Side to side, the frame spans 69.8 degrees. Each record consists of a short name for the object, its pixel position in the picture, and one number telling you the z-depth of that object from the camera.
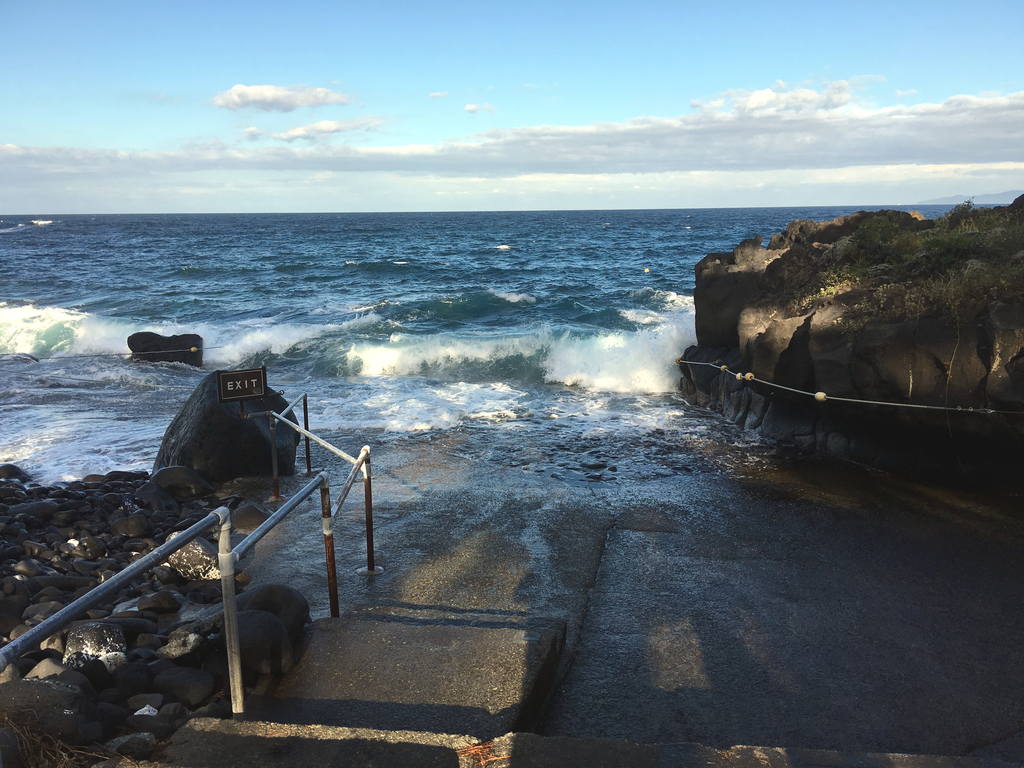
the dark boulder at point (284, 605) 4.54
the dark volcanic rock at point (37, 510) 7.56
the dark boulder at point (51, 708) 3.22
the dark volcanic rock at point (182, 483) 8.59
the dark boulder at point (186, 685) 4.02
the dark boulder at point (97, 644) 4.41
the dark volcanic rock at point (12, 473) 9.16
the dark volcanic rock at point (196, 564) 6.19
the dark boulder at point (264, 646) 4.04
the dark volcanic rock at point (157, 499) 8.11
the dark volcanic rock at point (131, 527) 7.32
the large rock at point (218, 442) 8.98
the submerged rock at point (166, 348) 18.56
